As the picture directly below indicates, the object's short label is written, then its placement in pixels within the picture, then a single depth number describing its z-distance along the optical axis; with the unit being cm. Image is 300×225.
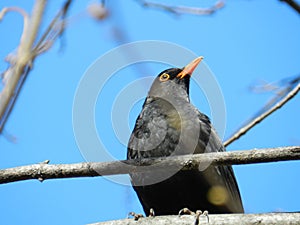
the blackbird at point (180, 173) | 1013
